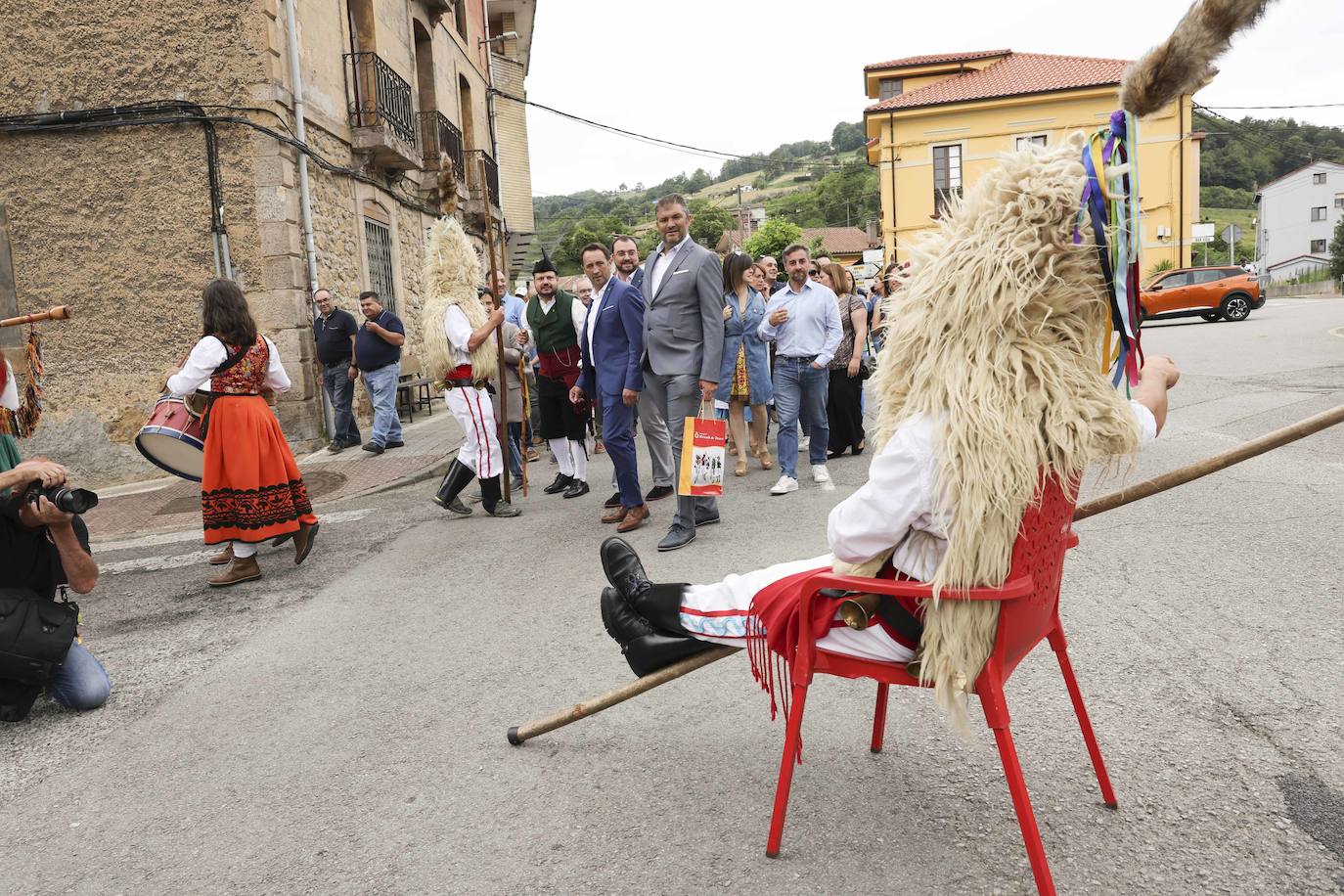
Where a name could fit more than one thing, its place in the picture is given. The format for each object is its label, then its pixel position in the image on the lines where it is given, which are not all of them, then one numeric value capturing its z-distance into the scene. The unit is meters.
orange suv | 25.06
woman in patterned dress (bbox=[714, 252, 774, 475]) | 8.50
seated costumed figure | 1.96
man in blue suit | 6.46
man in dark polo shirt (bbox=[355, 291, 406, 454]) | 11.09
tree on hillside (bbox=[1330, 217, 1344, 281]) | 48.09
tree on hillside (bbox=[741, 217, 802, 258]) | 68.88
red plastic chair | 2.00
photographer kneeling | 3.56
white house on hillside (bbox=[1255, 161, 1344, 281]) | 69.25
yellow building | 35.75
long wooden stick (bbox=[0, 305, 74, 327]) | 4.41
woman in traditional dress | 5.54
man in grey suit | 5.91
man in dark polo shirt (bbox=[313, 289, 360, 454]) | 11.18
